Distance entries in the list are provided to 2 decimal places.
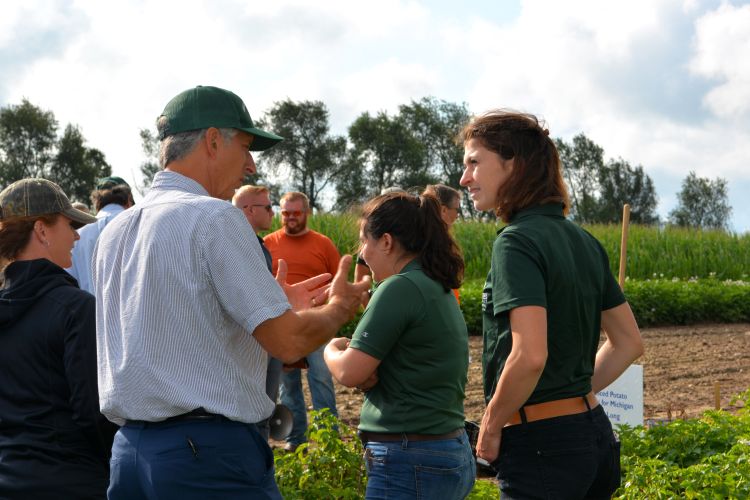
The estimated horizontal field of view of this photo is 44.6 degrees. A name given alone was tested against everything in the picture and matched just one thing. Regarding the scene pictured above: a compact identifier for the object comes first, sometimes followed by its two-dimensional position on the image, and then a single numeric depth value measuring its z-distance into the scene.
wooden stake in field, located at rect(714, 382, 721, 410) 7.30
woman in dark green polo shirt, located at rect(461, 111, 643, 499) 2.70
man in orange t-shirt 7.31
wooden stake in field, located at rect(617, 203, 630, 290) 7.31
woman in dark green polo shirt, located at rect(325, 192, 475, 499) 3.11
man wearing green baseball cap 2.45
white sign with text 6.11
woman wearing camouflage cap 3.01
